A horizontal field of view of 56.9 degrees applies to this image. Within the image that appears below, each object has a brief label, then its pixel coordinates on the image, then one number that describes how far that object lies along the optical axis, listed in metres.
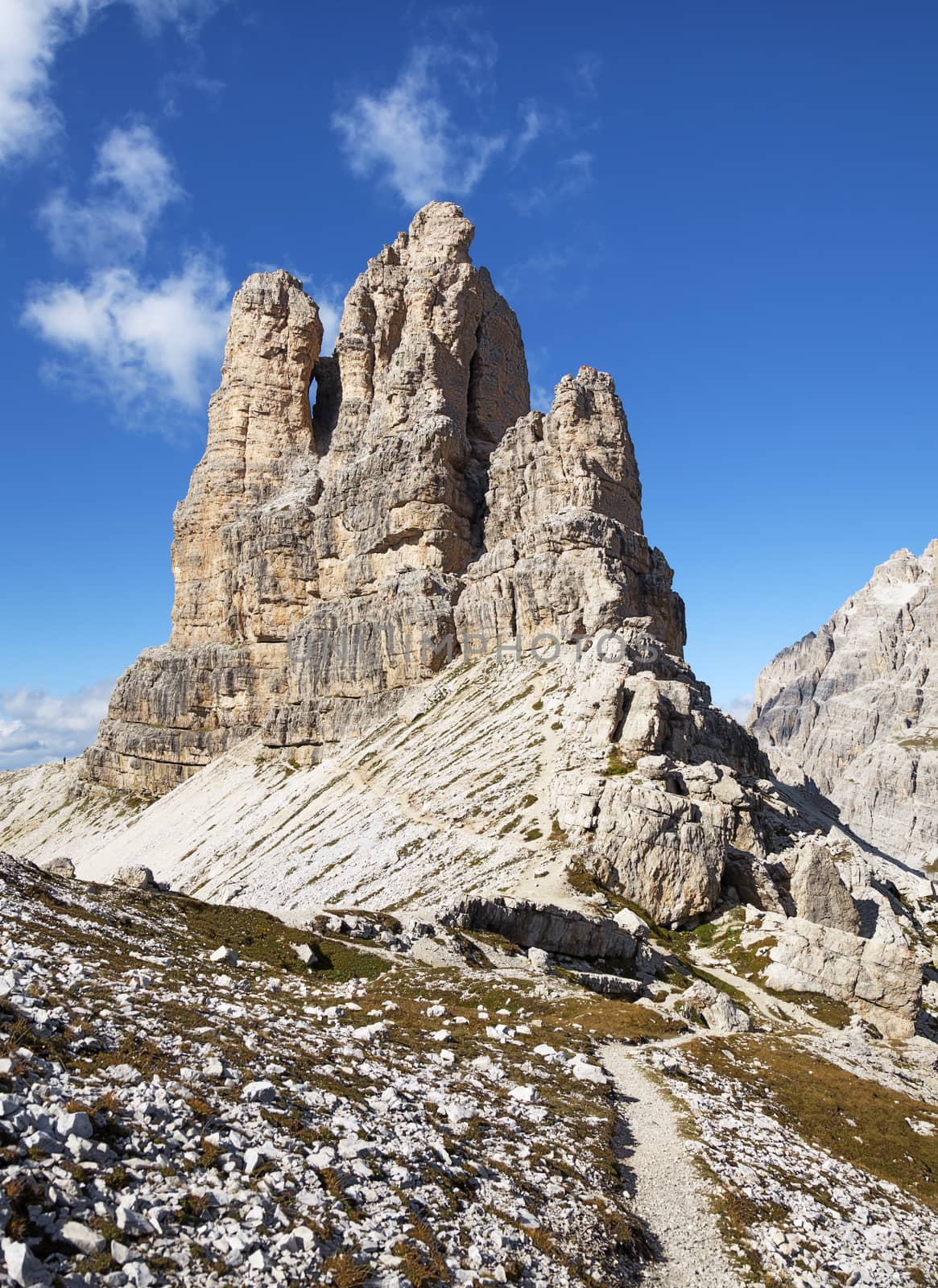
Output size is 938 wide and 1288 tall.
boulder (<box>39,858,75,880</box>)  49.25
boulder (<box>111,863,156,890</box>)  44.00
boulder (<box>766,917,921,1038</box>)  42.41
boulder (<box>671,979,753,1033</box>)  35.81
